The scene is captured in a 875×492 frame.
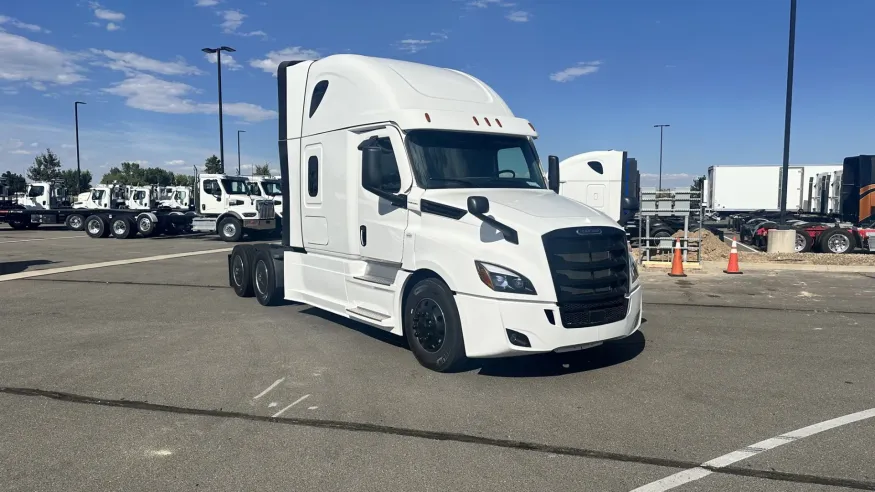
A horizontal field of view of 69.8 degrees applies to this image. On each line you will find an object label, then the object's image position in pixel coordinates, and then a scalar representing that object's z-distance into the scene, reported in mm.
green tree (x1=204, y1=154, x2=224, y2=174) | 70312
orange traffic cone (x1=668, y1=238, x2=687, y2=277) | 13477
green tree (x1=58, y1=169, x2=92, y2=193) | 86250
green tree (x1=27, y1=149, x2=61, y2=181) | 74919
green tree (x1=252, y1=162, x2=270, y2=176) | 68481
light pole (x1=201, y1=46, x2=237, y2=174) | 30023
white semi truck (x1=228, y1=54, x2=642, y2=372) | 5375
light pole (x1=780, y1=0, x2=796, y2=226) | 16438
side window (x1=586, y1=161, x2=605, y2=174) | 17750
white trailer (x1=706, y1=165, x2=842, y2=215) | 32219
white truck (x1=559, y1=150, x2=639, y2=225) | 17656
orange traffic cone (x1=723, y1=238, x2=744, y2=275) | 13734
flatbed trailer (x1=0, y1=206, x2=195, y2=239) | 26797
